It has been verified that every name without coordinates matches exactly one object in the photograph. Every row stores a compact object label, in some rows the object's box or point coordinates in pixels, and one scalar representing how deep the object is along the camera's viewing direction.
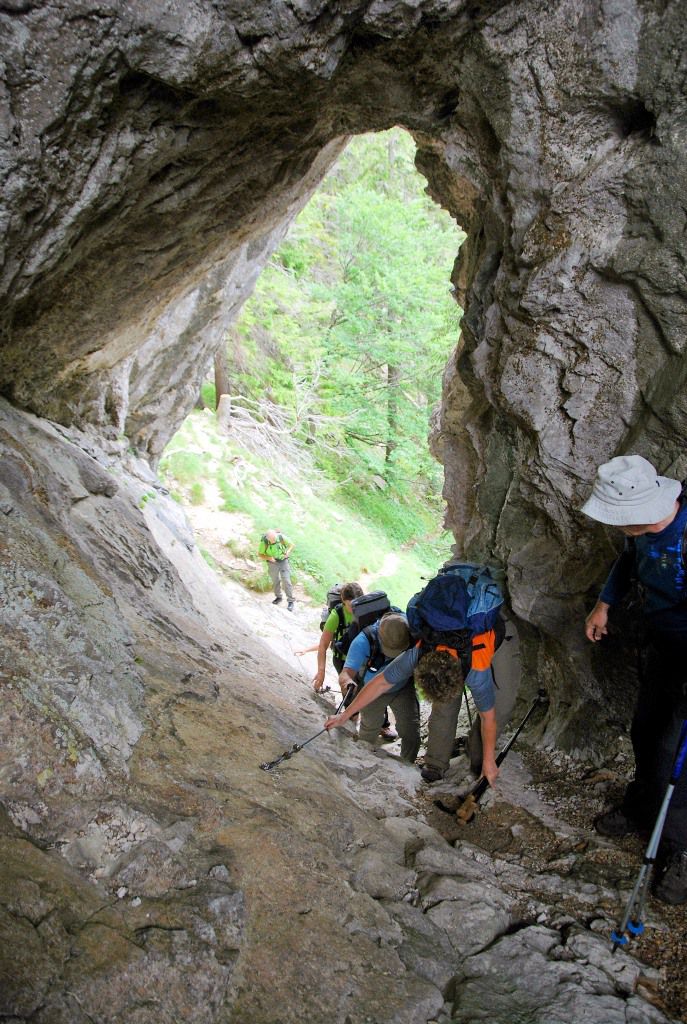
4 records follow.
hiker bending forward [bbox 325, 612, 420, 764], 5.71
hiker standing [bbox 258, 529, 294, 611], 12.39
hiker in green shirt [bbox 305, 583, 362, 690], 7.13
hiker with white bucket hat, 3.33
